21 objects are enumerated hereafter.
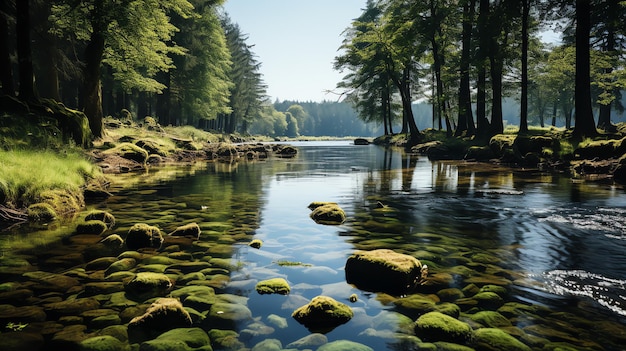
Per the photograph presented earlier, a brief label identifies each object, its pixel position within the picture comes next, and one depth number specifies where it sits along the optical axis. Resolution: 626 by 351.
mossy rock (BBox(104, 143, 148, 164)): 20.28
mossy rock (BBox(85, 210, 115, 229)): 8.28
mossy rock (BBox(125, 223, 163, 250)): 6.85
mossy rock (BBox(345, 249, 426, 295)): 5.14
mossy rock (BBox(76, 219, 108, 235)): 7.66
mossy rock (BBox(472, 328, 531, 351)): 3.72
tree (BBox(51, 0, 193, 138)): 18.61
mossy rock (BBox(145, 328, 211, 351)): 3.80
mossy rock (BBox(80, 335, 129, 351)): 3.68
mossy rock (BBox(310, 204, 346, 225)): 9.18
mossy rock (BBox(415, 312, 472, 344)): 3.90
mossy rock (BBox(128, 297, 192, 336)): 4.07
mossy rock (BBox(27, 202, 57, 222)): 8.49
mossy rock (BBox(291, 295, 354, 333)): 4.27
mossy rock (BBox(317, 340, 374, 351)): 3.73
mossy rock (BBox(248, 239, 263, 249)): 7.11
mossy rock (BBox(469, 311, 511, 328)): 4.18
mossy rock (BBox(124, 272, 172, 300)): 4.96
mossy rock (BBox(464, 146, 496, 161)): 23.85
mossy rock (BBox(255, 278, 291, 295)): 5.14
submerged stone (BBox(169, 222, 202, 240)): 7.72
